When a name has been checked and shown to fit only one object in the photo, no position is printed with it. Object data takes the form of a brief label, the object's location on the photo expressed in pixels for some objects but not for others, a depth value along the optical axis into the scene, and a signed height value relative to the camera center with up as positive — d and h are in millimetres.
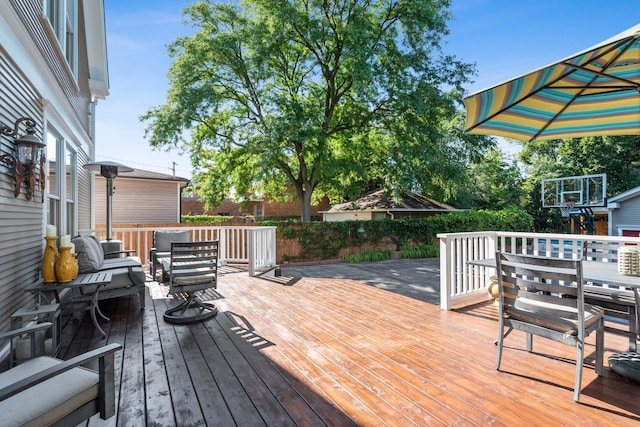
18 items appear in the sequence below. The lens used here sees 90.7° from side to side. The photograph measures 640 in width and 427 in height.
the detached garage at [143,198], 12914 +659
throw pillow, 4047 -556
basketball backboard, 16984 +1157
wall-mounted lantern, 2930 +566
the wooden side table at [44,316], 2470 -839
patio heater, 5793 +814
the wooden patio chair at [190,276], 3920 -791
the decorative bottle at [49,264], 3279 -518
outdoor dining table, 2341 -526
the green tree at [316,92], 9898 +4137
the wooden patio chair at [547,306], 2238 -732
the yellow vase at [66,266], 3309 -553
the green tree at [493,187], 22344 +1862
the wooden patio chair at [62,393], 1347 -854
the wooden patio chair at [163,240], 6570 -559
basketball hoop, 17375 +252
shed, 15281 +292
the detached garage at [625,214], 14211 -85
